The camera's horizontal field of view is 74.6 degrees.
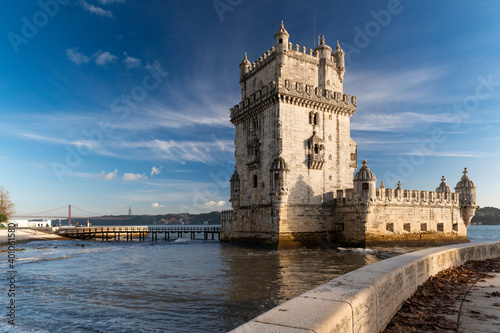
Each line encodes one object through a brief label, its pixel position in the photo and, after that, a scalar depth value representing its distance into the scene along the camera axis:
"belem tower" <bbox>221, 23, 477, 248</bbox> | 30.98
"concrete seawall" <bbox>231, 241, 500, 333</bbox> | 3.84
